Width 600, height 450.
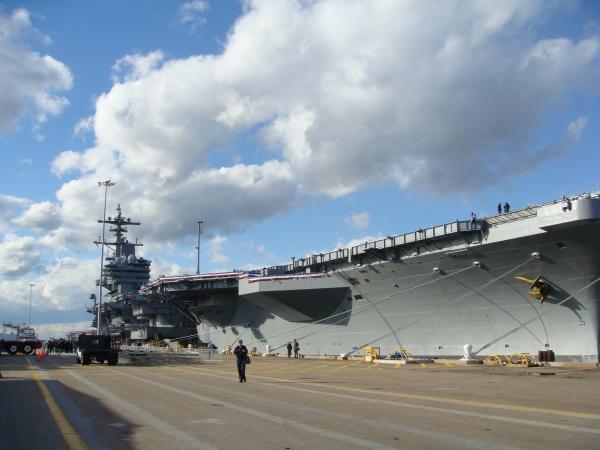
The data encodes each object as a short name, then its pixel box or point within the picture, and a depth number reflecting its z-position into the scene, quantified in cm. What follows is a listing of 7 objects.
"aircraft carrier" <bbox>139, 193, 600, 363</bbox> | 2061
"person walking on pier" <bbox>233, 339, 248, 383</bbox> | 1636
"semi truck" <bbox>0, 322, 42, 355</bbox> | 4531
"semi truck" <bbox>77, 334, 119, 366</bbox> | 2892
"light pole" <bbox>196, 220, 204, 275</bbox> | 5488
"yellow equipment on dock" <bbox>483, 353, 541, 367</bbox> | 2120
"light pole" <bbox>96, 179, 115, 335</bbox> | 4575
